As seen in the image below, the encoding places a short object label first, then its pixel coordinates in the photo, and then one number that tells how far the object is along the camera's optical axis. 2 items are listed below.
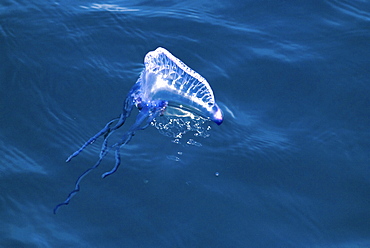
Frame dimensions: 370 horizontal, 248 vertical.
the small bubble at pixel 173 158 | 8.49
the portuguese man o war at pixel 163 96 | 8.60
